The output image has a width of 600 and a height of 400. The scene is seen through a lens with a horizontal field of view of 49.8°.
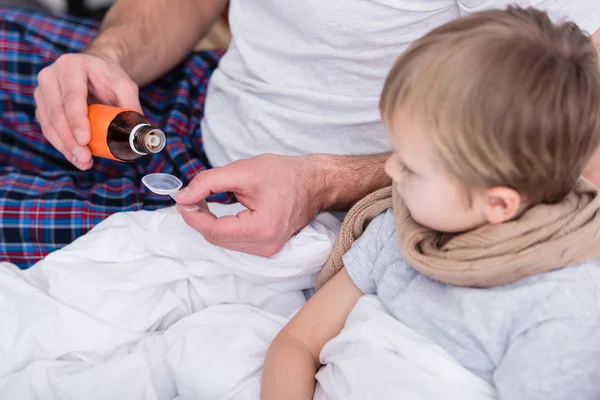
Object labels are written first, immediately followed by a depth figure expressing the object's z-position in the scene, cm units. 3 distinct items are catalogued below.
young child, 69
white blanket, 89
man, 102
